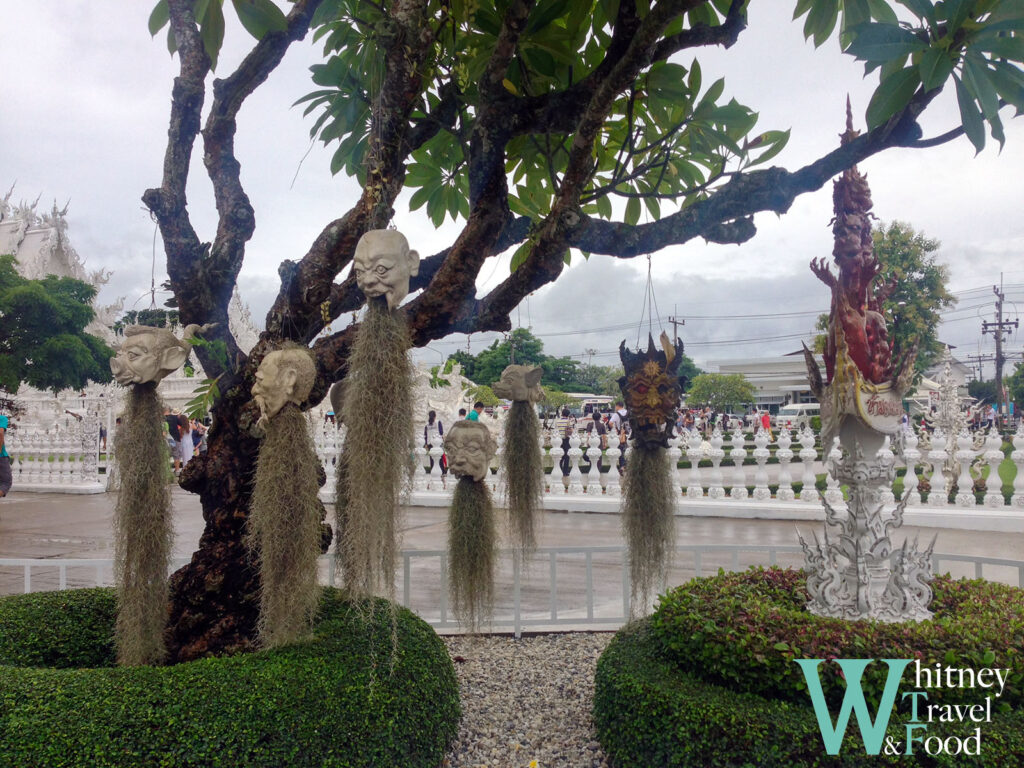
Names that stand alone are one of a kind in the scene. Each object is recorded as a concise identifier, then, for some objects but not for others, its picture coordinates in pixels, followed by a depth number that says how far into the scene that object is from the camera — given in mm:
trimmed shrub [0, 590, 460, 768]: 2047
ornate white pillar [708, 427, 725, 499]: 9133
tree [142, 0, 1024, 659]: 2602
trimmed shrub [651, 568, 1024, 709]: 2242
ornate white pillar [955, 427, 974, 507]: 7984
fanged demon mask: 3037
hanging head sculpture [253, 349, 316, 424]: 2398
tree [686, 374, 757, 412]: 32188
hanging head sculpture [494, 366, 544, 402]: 3238
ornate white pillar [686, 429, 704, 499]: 9297
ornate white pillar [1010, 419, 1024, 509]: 7488
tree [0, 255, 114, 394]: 11484
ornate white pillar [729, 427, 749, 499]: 9055
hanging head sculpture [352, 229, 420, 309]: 2215
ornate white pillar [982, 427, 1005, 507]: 7594
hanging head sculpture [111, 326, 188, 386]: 2539
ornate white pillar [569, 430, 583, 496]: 9547
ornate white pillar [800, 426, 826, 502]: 8578
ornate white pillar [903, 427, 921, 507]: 7711
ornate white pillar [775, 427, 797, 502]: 8703
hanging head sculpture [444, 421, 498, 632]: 3223
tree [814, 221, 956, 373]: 14852
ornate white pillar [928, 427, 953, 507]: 8023
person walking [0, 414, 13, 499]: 7773
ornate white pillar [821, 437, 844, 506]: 8492
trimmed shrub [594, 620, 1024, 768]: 2053
